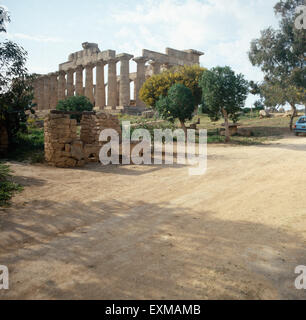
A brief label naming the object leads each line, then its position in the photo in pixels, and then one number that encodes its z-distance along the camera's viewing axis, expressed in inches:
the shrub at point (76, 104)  812.0
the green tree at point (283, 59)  919.0
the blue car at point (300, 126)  766.5
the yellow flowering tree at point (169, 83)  966.4
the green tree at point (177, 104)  773.9
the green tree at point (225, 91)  709.9
